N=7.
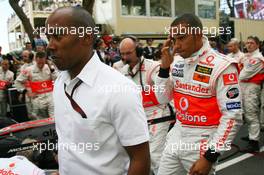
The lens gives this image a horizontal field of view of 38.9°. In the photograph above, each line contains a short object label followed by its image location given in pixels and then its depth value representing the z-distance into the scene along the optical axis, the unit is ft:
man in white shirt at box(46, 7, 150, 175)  5.64
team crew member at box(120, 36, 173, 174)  13.94
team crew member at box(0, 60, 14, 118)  28.78
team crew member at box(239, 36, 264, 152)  19.45
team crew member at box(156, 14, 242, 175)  8.22
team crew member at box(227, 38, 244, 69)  25.94
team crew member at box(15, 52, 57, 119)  22.37
